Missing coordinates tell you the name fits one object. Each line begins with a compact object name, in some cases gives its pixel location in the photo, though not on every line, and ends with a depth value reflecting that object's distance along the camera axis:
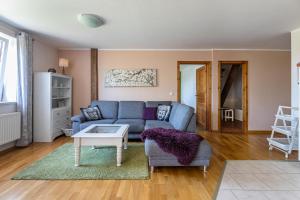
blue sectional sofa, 2.50
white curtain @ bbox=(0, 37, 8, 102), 2.65
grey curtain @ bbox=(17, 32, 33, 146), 2.72
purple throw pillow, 3.34
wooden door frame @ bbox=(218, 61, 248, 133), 3.79
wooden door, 4.03
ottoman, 1.86
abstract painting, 3.81
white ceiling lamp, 2.12
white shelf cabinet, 3.03
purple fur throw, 1.84
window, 2.69
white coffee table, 1.94
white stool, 5.28
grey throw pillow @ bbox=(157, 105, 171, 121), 3.23
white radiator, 2.36
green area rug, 1.77
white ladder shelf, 2.37
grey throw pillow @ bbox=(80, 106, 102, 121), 3.16
